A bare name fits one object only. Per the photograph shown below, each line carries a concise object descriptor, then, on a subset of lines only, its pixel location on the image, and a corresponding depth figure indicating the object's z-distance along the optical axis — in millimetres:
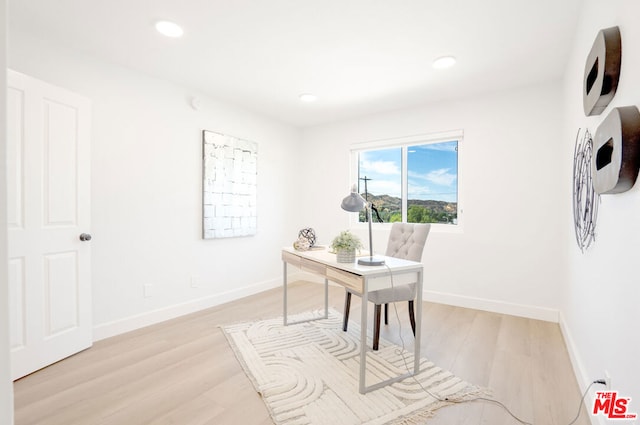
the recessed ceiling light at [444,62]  2640
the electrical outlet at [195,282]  3379
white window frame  3627
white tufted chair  2398
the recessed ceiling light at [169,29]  2178
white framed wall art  3486
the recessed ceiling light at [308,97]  3529
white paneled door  2029
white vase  2180
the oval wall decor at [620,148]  1044
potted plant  2180
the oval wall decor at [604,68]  1295
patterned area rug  1684
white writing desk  1869
